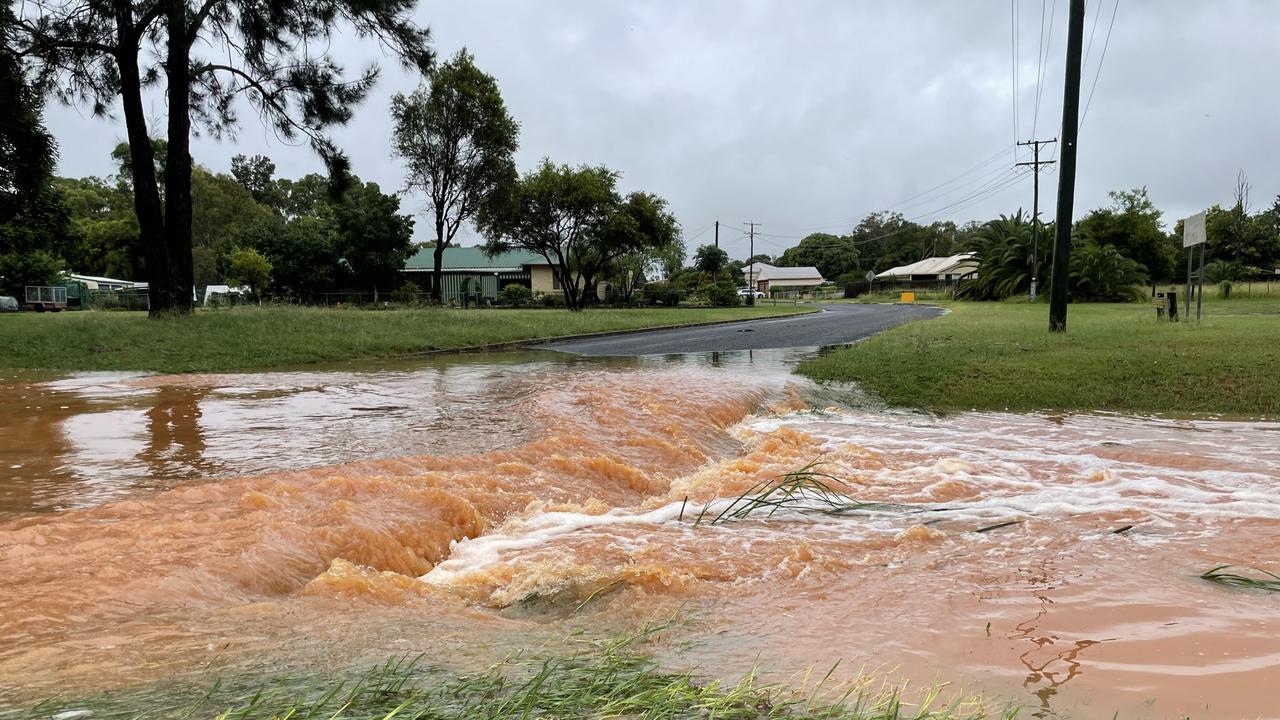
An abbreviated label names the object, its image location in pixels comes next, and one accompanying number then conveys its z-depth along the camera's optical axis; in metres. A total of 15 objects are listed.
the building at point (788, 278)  100.69
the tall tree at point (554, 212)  34.94
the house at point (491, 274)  50.97
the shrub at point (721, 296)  49.88
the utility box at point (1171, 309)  16.91
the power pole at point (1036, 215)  39.75
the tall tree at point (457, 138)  31.88
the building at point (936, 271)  69.12
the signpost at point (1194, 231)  15.95
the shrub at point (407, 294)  35.47
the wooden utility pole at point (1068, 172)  14.08
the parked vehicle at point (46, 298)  36.84
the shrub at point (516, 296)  44.84
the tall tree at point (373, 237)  39.78
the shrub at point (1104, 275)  37.91
